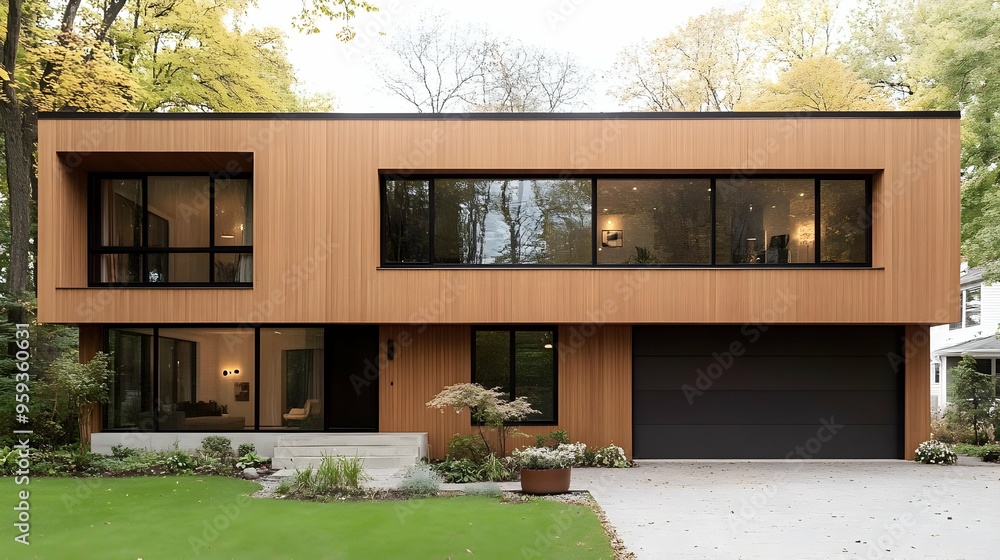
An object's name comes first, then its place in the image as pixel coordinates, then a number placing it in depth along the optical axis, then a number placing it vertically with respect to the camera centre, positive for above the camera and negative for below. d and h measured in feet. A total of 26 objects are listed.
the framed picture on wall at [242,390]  39.63 -6.36
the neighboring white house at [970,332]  71.51 -5.91
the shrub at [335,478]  29.81 -8.82
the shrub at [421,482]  30.04 -9.13
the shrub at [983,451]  40.78 -10.72
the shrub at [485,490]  29.93 -9.46
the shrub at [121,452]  37.17 -9.48
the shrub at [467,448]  37.29 -9.42
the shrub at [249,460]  36.22 -9.81
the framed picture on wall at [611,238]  39.11 +2.70
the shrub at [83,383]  36.50 -5.53
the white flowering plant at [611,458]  38.86 -10.28
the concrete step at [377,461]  37.29 -10.02
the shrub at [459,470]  33.68 -9.71
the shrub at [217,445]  37.99 -9.30
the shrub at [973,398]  46.78 -8.38
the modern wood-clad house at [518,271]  37.88 +0.74
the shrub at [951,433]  47.80 -10.97
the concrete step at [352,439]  38.06 -8.98
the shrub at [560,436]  38.58 -8.91
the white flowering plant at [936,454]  38.99 -10.12
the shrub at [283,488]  30.07 -9.33
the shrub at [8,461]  34.32 -9.35
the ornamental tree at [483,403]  33.83 -6.20
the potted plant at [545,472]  30.17 -8.61
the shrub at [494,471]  33.78 -9.63
